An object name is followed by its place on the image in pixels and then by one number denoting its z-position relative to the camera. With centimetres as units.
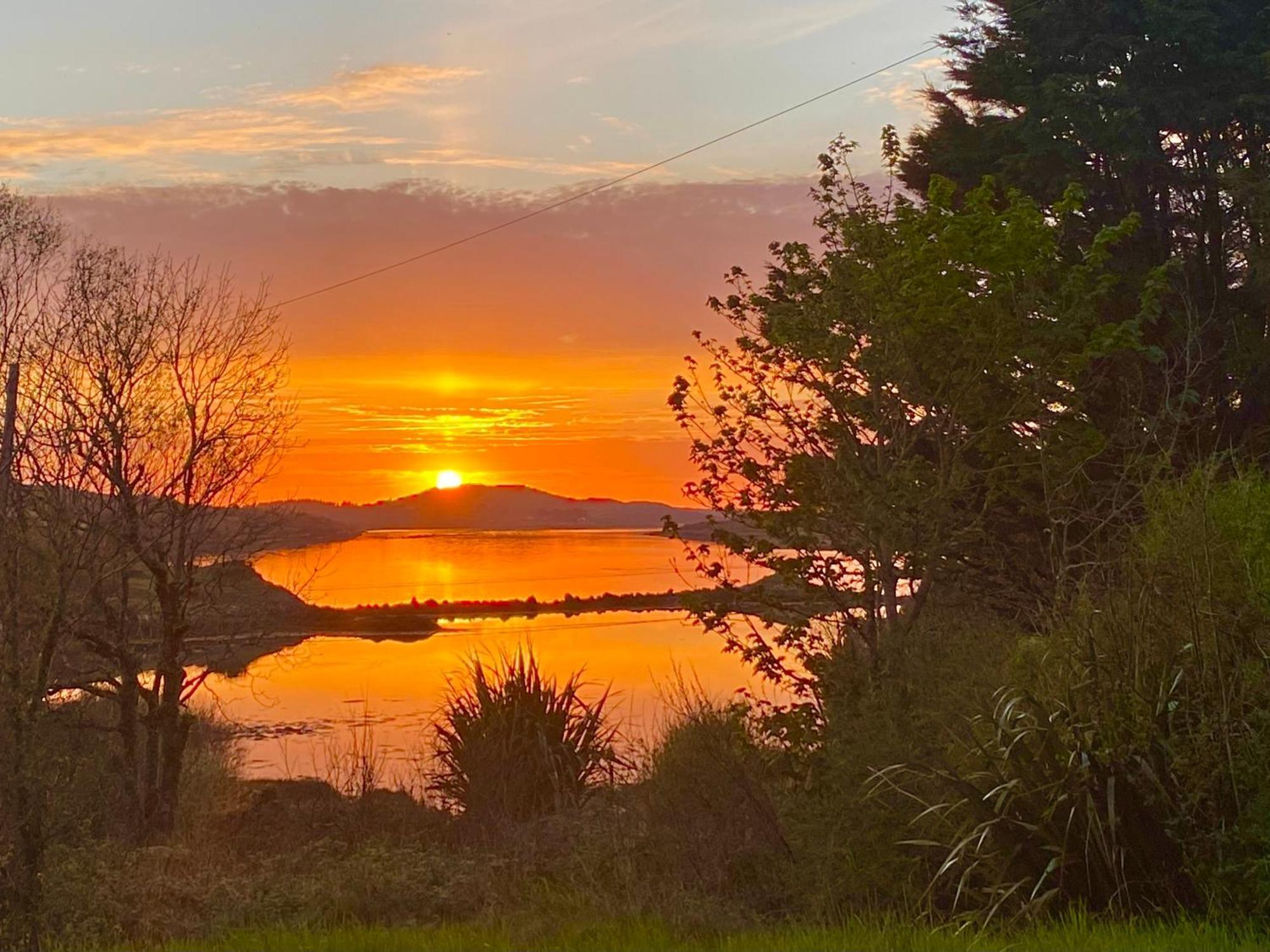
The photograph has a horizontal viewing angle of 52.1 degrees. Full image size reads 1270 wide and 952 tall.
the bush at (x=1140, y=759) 732
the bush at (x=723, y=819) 1108
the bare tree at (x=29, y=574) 864
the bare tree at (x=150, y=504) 1620
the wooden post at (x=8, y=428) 1246
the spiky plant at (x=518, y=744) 1650
